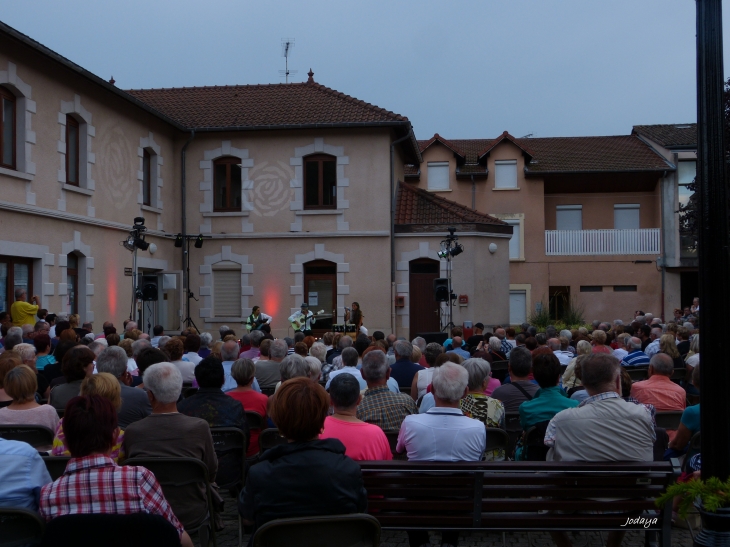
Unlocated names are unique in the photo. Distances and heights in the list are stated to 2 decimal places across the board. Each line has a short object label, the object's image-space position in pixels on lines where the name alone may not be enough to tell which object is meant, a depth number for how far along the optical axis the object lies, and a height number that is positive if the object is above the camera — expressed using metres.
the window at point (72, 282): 15.69 +0.23
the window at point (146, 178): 19.28 +2.86
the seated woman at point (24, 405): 4.90 -0.72
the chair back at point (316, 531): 3.08 -0.96
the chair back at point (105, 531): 2.73 -0.84
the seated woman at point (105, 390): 4.21 -0.53
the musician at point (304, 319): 18.39 -0.65
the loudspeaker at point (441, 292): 17.61 -0.02
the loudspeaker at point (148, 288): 15.95 +0.09
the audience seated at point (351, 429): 4.26 -0.76
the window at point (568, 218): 31.06 +2.91
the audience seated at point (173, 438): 4.12 -0.80
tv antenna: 29.88 +9.23
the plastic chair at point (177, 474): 3.97 -0.95
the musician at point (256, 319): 17.74 -0.63
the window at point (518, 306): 29.34 -0.58
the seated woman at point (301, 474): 3.21 -0.76
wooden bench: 4.04 -1.07
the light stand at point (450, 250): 18.45 +0.99
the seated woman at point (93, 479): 3.06 -0.74
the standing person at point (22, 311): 12.87 -0.30
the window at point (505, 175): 29.75 +4.45
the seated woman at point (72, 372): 5.93 -0.62
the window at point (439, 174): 30.03 +4.54
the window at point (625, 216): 30.77 +2.96
